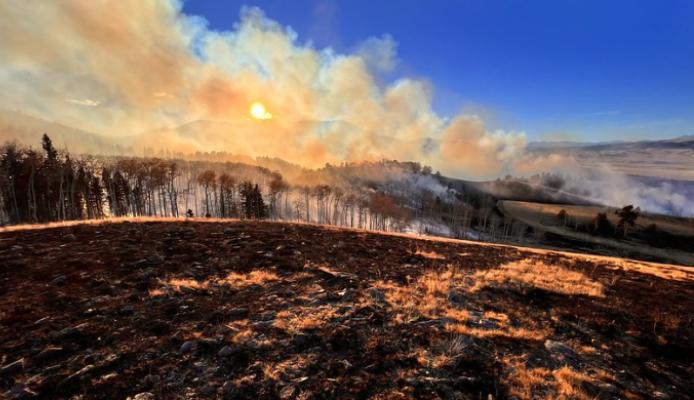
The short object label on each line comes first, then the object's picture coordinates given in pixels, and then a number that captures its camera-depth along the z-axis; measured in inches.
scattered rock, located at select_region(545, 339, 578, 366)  321.6
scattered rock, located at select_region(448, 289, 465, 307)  469.0
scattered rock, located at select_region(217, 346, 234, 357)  299.4
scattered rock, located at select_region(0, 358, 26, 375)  259.3
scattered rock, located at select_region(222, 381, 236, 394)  247.3
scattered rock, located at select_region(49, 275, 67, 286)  450.3
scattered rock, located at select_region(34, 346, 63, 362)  280.2
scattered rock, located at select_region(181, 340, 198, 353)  305.5
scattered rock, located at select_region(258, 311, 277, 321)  380.3
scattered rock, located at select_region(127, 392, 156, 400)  233.3
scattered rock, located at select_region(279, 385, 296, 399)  243.6
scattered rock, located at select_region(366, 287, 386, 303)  454.6
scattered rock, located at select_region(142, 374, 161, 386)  252.7
